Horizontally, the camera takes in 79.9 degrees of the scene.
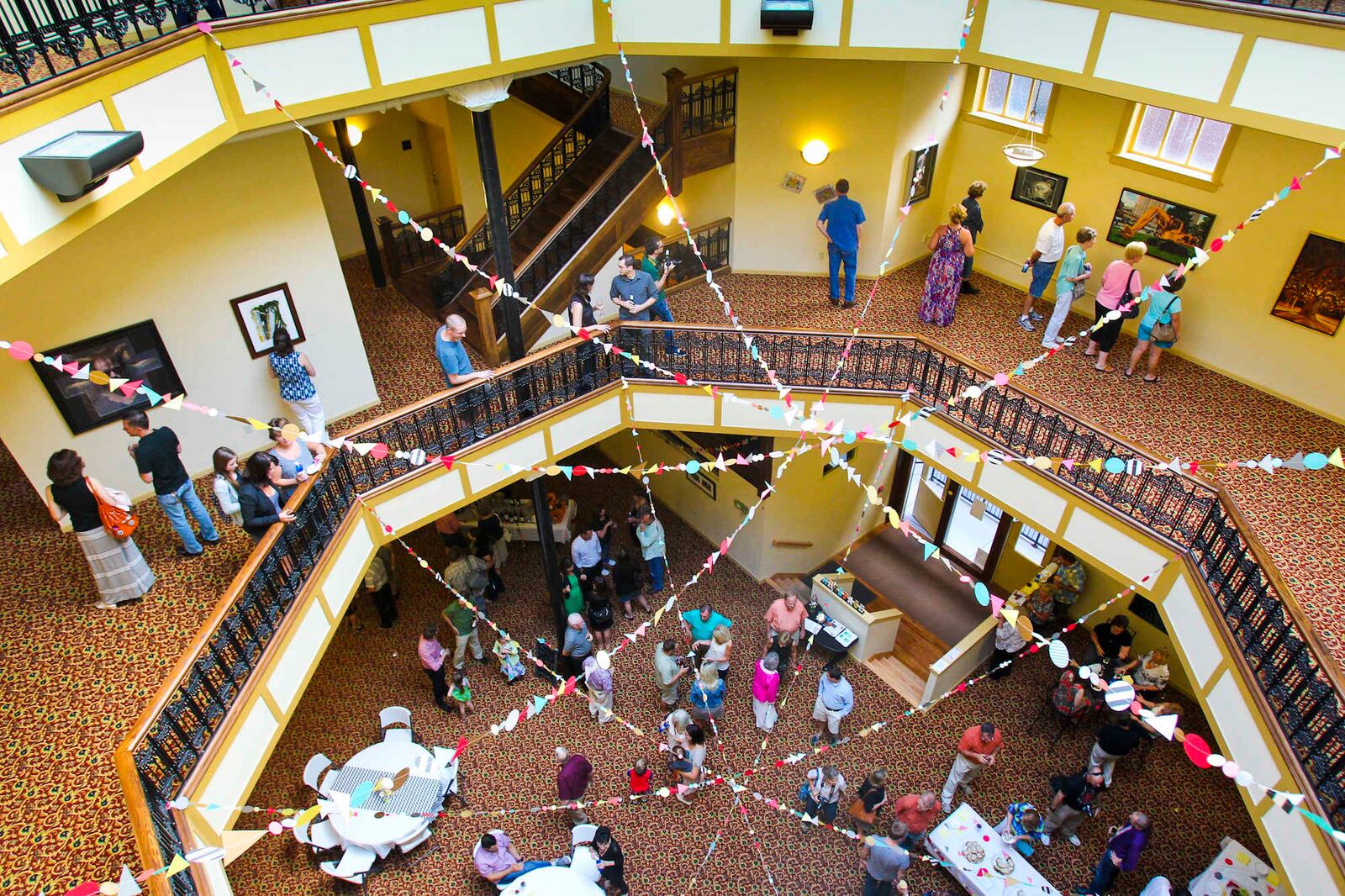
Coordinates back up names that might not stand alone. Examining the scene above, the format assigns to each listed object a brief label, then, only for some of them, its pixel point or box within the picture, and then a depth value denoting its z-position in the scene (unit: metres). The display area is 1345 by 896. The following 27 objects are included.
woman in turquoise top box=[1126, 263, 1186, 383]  7.93
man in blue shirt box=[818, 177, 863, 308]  9.20
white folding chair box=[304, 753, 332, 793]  8.24
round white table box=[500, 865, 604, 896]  7.20
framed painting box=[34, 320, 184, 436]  6.65
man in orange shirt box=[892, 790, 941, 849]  7.62
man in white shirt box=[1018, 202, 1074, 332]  8.66
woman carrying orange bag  5.33
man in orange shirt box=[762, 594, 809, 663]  9.73
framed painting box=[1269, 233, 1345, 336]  7.31
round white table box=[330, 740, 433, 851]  7.74
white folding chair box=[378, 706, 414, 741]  8.81
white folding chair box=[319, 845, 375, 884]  7.58
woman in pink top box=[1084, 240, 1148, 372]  7.83
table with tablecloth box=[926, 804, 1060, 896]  7.49
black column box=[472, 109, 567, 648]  7.45
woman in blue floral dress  8.84
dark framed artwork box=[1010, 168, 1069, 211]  9.20
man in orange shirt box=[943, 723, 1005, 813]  8.11
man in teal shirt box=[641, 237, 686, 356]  8.73
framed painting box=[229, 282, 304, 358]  7.61
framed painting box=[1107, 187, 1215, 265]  8.16
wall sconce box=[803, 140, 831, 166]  9.80
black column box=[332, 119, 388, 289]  9.93
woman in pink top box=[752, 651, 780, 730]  8.93
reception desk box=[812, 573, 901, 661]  10.23
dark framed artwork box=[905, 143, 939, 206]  9.92
